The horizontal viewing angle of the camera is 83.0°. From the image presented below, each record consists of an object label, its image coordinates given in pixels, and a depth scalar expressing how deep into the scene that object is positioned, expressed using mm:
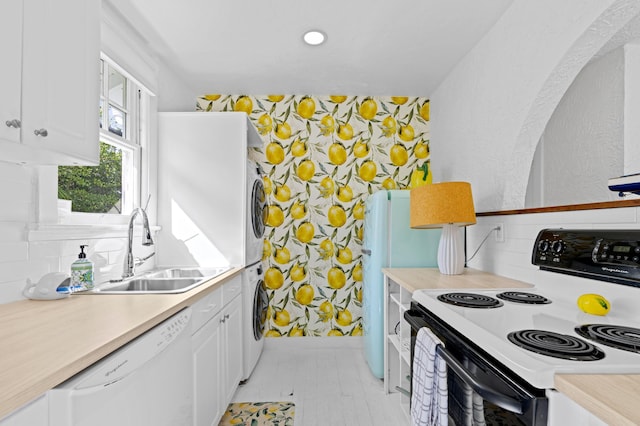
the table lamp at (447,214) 2086
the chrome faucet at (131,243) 2062
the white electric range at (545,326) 776
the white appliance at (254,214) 2727
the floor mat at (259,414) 2184
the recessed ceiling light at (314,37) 2393
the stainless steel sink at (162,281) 1870
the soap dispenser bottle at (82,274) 1678
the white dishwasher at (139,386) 815
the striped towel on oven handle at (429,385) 1207
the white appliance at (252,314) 2699
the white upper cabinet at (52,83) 1097
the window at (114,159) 1950
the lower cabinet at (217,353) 1691
